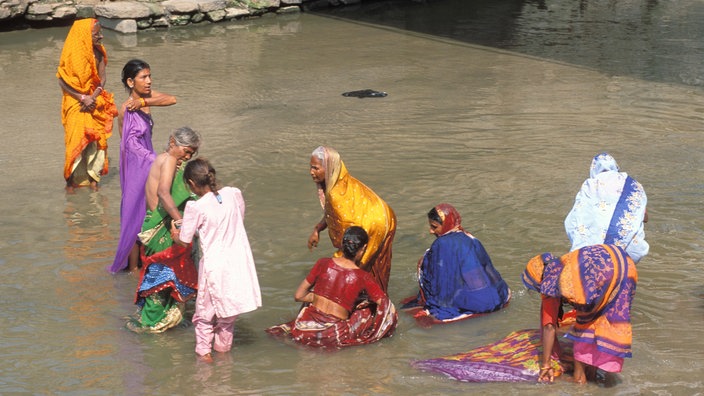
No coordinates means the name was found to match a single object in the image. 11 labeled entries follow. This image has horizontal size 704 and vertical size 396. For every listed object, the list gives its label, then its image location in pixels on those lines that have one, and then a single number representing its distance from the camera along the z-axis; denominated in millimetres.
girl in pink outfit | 11914
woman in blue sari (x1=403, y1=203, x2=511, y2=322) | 13594
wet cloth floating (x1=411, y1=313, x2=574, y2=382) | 11641
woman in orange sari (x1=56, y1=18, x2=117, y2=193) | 18719
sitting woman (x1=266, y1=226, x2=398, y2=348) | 12523
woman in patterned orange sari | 10766
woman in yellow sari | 13141
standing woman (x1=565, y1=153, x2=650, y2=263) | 12406
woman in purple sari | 15031
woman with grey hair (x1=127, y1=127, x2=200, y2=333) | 12914
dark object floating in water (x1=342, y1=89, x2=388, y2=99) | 25734
